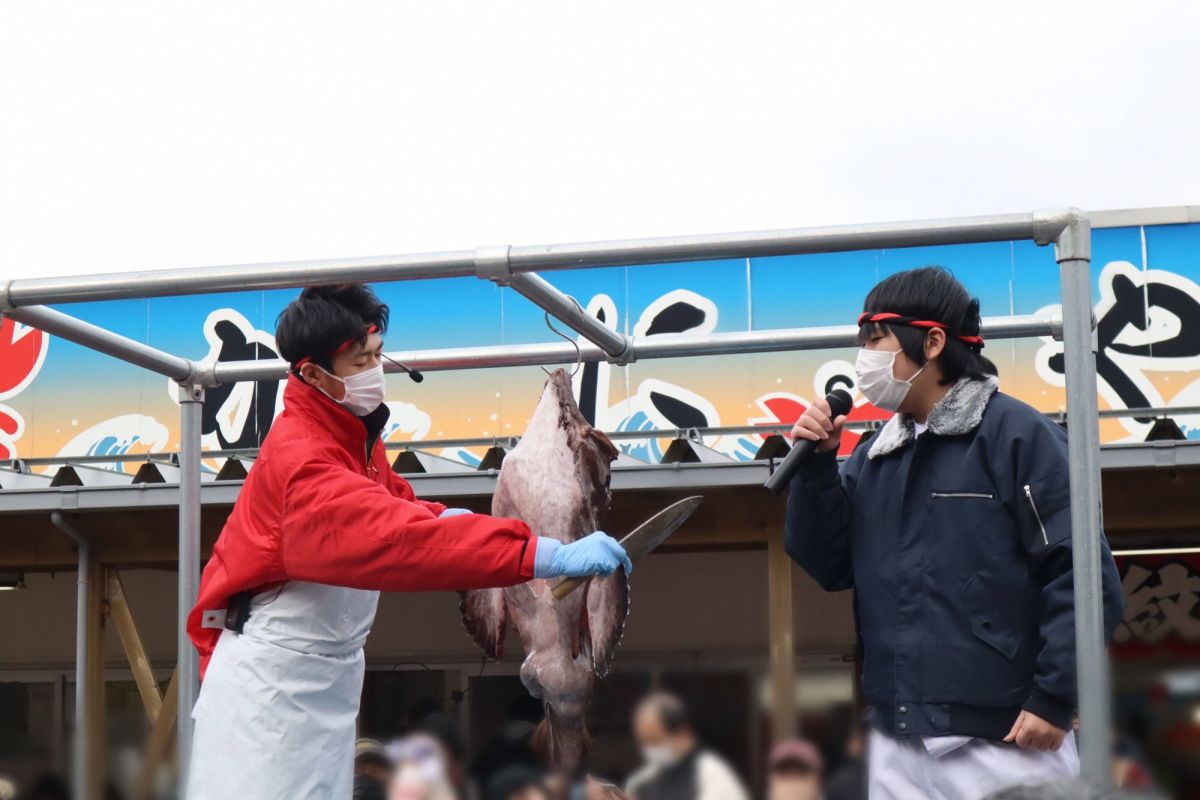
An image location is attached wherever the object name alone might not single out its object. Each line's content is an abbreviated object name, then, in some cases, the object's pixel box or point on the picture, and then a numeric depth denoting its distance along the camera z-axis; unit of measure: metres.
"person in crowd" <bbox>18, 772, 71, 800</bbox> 6.71
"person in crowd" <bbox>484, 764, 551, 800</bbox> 4.56
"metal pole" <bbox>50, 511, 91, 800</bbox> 9.74
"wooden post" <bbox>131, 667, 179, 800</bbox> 5.38
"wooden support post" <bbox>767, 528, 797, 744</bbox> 8.62
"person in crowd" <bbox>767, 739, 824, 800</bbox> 4.63
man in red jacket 3.26
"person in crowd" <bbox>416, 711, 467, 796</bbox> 4.67
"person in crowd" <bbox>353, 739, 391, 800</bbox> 5.01
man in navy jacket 3.19
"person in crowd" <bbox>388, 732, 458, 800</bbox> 4.24
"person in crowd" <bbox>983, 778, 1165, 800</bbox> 1.33
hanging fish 4.20
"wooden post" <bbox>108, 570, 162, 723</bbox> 9.98
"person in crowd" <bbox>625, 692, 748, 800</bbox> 3.99
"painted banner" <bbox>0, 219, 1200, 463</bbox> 11.11
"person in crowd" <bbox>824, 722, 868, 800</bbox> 3.85
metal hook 4.41
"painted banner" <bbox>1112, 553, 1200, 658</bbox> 10.48
